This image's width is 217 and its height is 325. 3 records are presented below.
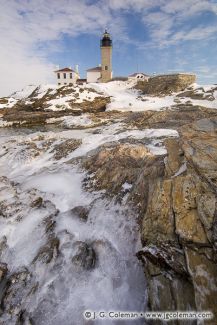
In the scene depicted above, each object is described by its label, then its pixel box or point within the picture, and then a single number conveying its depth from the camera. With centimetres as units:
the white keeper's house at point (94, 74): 6924
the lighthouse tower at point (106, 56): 6353
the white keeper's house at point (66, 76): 6938
